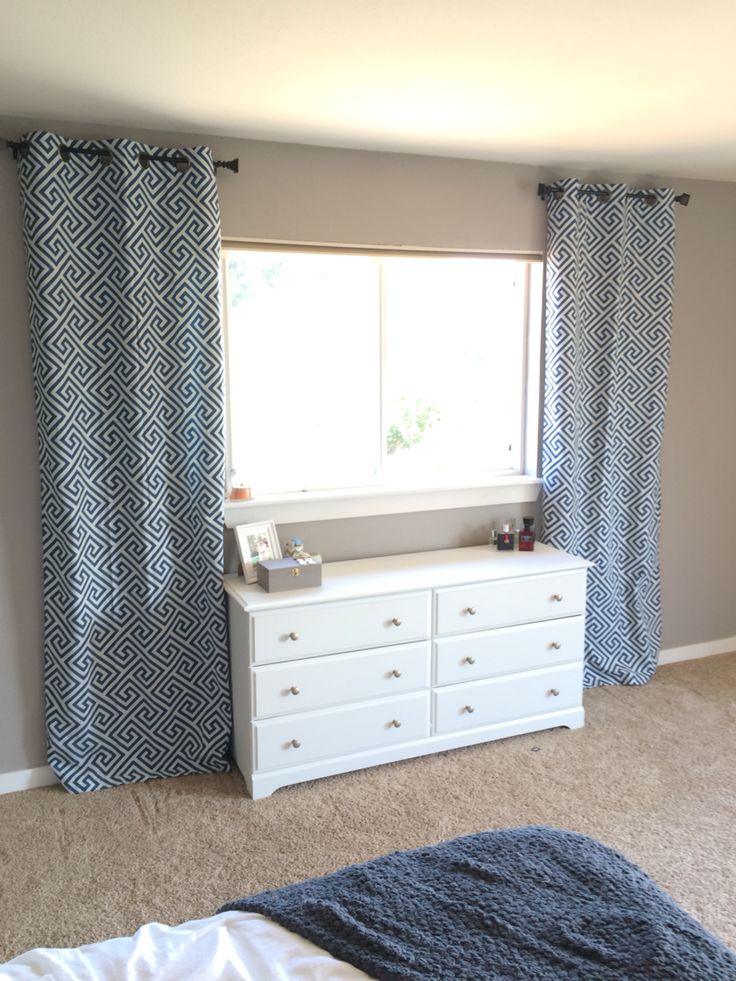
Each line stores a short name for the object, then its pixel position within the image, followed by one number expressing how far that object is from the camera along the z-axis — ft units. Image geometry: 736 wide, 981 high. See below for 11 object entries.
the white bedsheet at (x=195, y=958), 4.36
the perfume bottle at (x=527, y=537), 11.39
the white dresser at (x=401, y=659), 9.36
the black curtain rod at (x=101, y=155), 8.55
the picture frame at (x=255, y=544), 9.89
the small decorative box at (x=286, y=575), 9.47
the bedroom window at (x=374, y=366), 10.41
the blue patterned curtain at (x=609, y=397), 11.33
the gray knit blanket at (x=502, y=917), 4.41
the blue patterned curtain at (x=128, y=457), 8.84
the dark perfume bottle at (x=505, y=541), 11.40
